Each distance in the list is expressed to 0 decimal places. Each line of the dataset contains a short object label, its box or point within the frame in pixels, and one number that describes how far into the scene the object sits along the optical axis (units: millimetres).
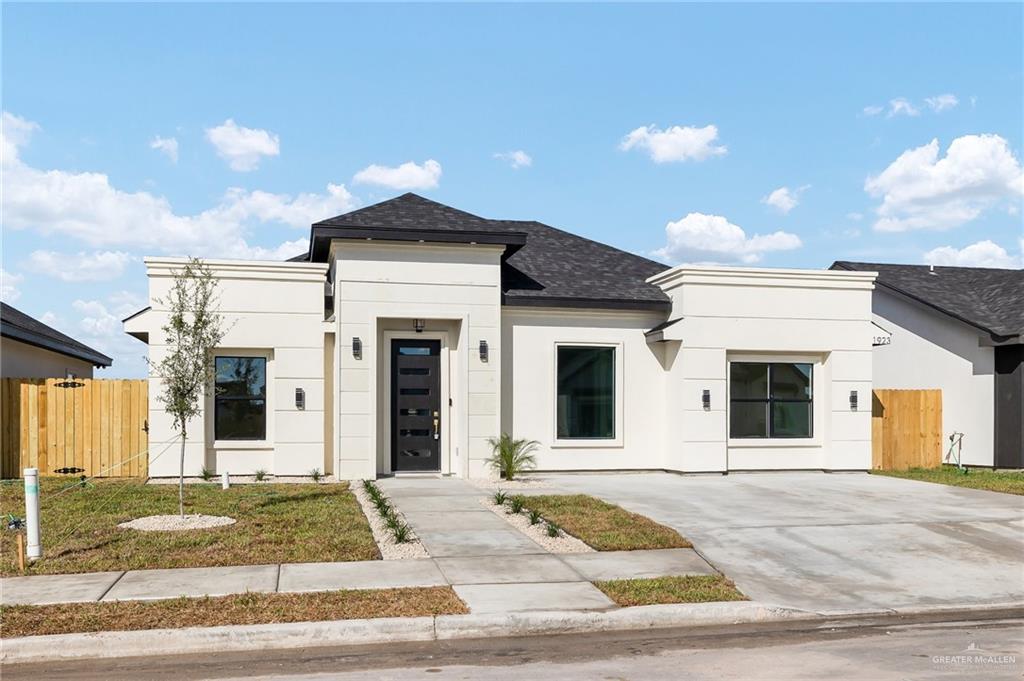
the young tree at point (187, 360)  11664
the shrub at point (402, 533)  10151
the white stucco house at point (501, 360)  16281
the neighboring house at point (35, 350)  20141
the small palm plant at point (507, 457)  16281
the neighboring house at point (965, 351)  19906
